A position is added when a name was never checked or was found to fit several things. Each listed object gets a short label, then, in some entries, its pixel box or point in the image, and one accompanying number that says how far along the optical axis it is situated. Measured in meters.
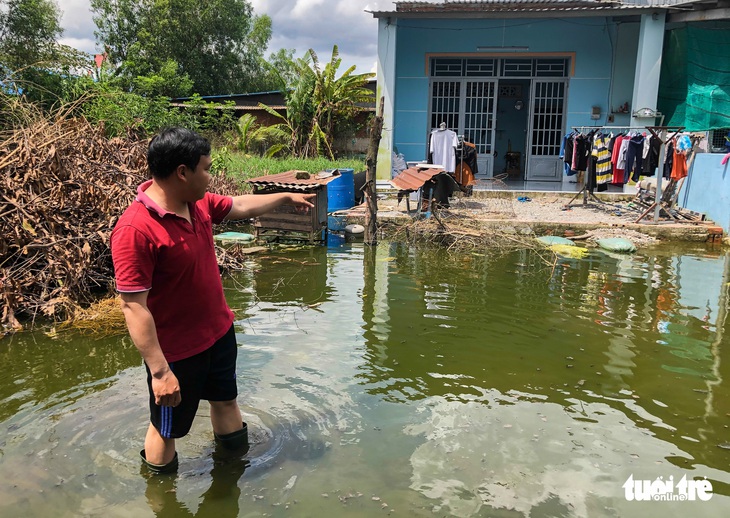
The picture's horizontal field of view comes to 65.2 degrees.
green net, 12.45
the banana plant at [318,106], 16.94
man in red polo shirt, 2.49
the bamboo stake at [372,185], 9.19
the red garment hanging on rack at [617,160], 11.61
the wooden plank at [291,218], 9.27
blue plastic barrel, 12.20
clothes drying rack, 10.55
